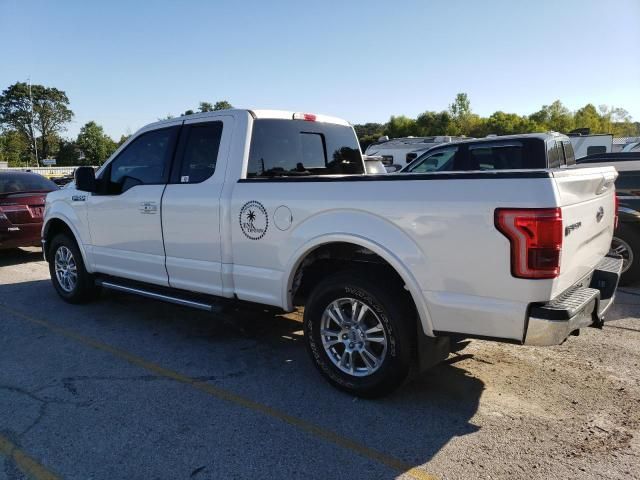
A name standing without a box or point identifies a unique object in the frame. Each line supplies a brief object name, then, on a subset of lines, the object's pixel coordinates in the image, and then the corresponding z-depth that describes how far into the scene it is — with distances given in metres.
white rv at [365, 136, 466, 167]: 25.09
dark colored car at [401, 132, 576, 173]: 7.08
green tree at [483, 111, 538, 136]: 72.00
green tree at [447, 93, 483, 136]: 76.69
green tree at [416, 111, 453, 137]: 79.83
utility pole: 94.62
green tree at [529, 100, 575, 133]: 78.56
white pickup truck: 2.93
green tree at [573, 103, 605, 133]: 78.69
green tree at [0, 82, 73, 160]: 101.62
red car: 8.66
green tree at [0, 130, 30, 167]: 74.44
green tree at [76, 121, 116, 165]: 87.94
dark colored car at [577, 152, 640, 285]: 6.79
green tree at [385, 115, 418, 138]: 93.38
